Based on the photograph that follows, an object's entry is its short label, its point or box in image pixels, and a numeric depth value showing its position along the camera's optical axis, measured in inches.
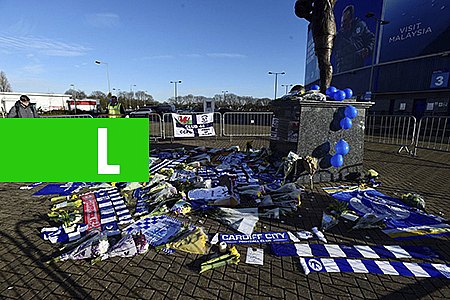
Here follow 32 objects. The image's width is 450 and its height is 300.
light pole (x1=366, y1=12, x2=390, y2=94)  996.4
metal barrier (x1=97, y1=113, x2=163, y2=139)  559.6
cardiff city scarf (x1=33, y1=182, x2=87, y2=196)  205.6
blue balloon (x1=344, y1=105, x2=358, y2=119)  230.2
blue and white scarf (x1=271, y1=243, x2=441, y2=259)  119.3
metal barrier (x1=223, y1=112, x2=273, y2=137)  639.1
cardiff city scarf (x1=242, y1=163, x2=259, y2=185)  232.4
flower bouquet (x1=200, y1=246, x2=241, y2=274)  109.8
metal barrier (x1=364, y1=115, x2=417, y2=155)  421.1
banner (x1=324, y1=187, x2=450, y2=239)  142.2
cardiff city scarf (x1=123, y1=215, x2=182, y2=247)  133.8
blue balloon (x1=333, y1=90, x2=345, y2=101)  234.8
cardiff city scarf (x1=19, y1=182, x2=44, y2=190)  220.7
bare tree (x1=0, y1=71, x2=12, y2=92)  3233.0
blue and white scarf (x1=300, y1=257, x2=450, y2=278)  106.8
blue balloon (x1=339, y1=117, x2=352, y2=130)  231.1
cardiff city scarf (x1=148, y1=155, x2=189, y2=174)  285.3
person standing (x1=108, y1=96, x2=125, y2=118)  485.5
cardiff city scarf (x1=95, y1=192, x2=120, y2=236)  144.2
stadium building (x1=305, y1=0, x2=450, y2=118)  783.7
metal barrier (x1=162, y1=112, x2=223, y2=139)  630.5
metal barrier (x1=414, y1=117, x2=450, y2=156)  445.3
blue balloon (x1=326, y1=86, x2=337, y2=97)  243.8
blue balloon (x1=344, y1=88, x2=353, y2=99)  242.9
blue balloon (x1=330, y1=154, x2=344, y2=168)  233.6
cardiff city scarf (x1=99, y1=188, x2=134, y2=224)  157.6
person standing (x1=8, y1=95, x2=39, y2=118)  278.4
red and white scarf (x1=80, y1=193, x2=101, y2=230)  151.3
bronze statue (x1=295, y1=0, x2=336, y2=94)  235.9
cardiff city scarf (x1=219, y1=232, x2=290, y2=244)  133.1
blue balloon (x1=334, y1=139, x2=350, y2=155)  234.2
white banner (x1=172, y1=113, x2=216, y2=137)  452.4
